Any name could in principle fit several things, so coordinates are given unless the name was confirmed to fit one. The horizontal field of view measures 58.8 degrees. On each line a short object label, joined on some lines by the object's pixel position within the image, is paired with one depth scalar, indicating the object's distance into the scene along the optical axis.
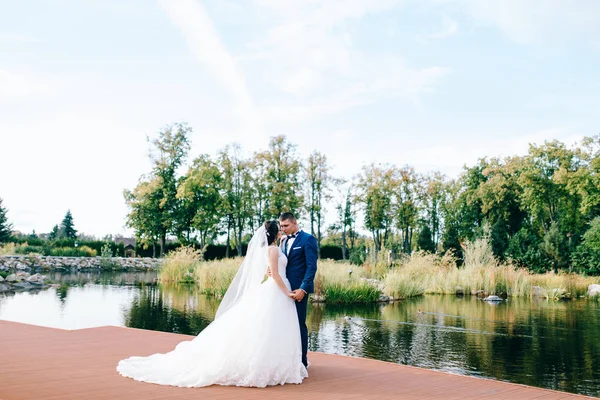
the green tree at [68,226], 52.84
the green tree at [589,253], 29.78
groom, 5.60
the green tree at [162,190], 38.62
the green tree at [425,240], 39.41
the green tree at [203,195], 37.88
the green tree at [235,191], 39.81
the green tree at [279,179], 38.34
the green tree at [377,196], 40.66
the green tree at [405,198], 40.34
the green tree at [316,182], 40.69
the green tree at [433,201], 41.62
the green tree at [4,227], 36.62
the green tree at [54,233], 50.44
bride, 5.07
